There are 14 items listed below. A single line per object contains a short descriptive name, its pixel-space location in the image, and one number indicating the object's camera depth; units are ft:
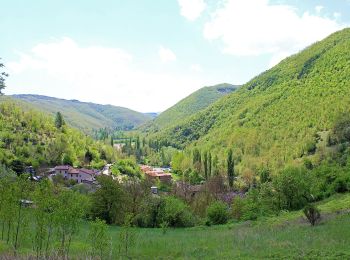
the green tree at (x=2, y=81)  79.71
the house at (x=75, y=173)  386.93
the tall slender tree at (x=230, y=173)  363.76
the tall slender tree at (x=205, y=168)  421.34
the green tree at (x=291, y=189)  159.33
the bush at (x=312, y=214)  87.20
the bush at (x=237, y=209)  175.32
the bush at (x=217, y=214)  152.25
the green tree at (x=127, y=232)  53.58
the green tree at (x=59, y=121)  565.53
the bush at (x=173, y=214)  144.66
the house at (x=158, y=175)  428.40
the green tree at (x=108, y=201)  146.48
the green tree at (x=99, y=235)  50.01
